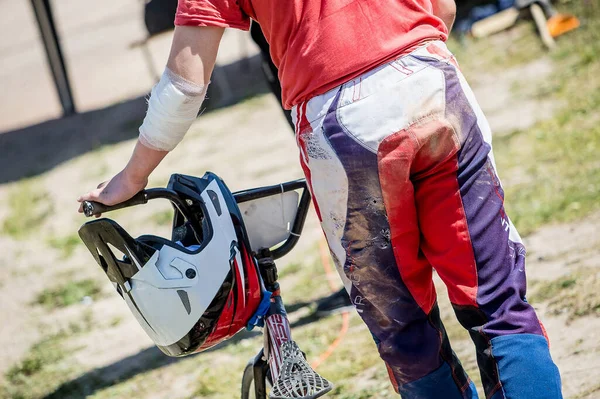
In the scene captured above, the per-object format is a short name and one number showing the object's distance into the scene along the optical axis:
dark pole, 22.12
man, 4.04
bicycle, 4.70
